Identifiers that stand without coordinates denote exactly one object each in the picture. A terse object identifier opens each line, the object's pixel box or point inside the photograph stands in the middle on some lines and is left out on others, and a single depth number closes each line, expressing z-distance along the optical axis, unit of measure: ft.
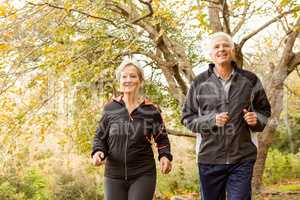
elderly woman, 11.46
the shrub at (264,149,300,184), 51.66
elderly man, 11.09
